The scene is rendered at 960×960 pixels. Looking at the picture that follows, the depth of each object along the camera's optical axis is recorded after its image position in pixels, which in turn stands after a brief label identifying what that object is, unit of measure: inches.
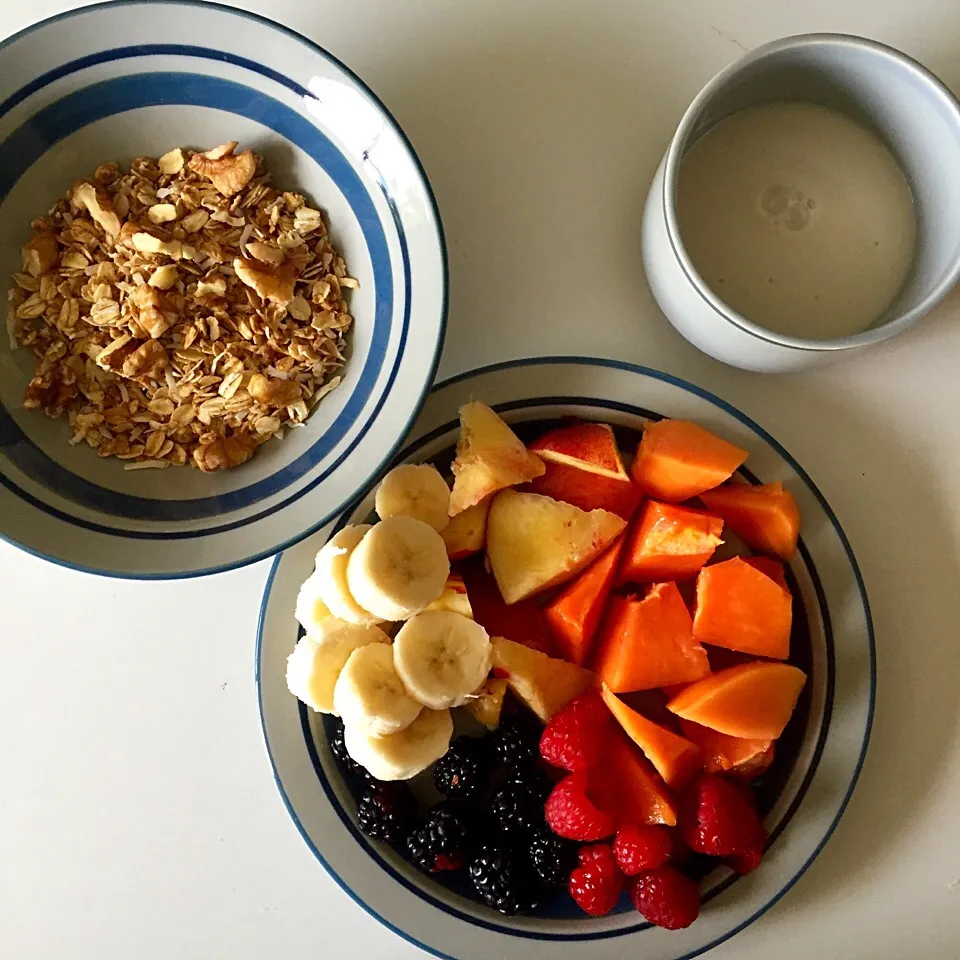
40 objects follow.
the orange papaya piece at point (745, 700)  13.9
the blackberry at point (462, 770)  14.1
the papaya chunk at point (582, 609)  14.2
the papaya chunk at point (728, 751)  14.2
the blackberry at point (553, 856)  14.0
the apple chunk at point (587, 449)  14.3
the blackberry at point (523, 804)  14.2
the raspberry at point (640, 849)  13.7
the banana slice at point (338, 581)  13.8
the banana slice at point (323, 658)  14.0
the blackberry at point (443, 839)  14.1
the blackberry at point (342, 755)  14.6
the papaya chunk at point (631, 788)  14.1
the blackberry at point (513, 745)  14.1
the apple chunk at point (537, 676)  14.0
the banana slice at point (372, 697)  13.5
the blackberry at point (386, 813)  14.3
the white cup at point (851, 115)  12.8
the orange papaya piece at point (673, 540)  14.1
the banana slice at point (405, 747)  13.7
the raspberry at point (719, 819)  13.8
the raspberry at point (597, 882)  13.8
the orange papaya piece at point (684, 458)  13.9
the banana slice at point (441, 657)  13.7
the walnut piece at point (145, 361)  13.8
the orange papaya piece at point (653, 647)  14.1
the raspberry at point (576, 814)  13.5
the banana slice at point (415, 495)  14.2
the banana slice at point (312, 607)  14.1
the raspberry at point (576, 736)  13.7
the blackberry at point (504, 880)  14.1
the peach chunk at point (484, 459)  13.9
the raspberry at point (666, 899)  13.8
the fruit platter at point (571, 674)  13.9
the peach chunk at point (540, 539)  14.0
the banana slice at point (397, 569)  13.4
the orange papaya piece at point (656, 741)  14.0
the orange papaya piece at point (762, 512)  14.2
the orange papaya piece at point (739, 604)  14.1
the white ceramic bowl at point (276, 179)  13.2
